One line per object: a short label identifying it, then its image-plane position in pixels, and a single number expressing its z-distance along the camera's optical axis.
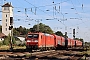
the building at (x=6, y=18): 133.25
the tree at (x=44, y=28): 165.94
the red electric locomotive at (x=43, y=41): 41.59
